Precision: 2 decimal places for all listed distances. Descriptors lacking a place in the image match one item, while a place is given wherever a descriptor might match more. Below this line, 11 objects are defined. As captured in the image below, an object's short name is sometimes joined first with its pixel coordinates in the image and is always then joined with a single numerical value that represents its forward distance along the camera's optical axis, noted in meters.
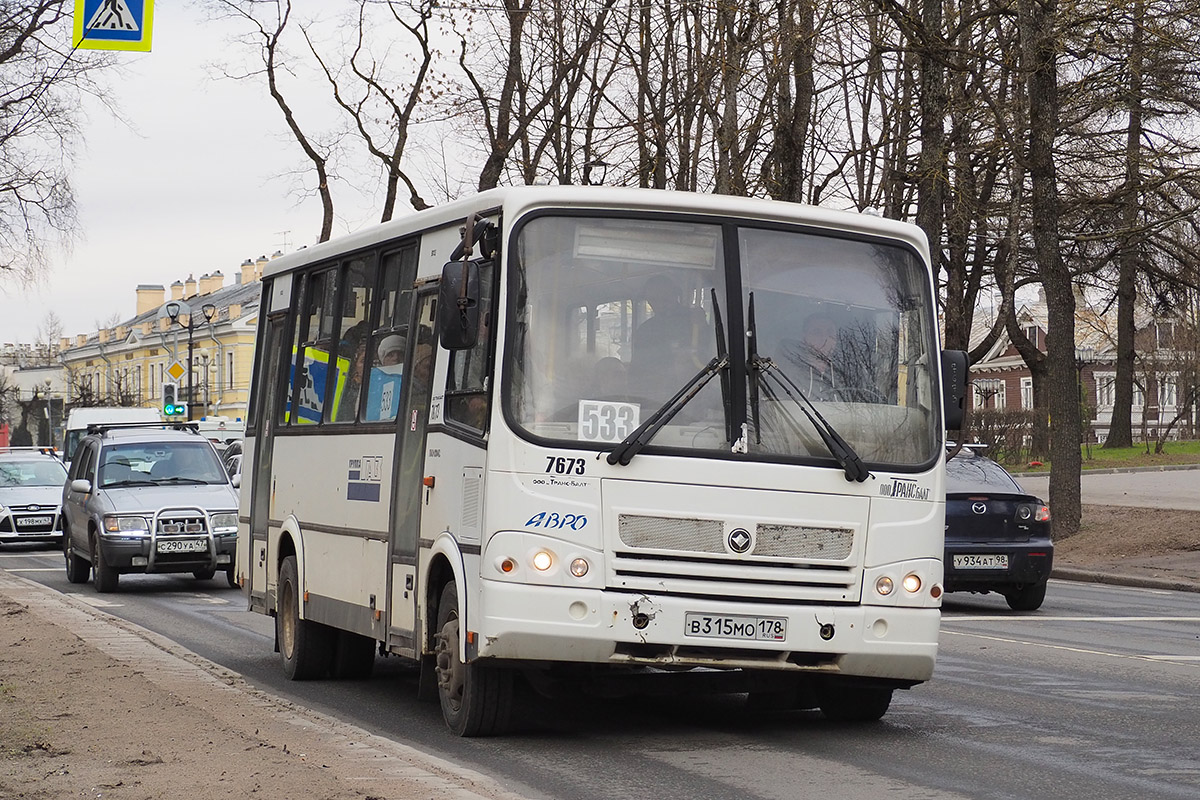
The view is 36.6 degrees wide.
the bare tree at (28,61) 31.69
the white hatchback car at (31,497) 32.72
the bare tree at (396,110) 35.19
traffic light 42.31
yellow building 103.88
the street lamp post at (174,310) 54.69
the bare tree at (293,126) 37.19
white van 45.27
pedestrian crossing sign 13.88
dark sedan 19.00
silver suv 22.23
